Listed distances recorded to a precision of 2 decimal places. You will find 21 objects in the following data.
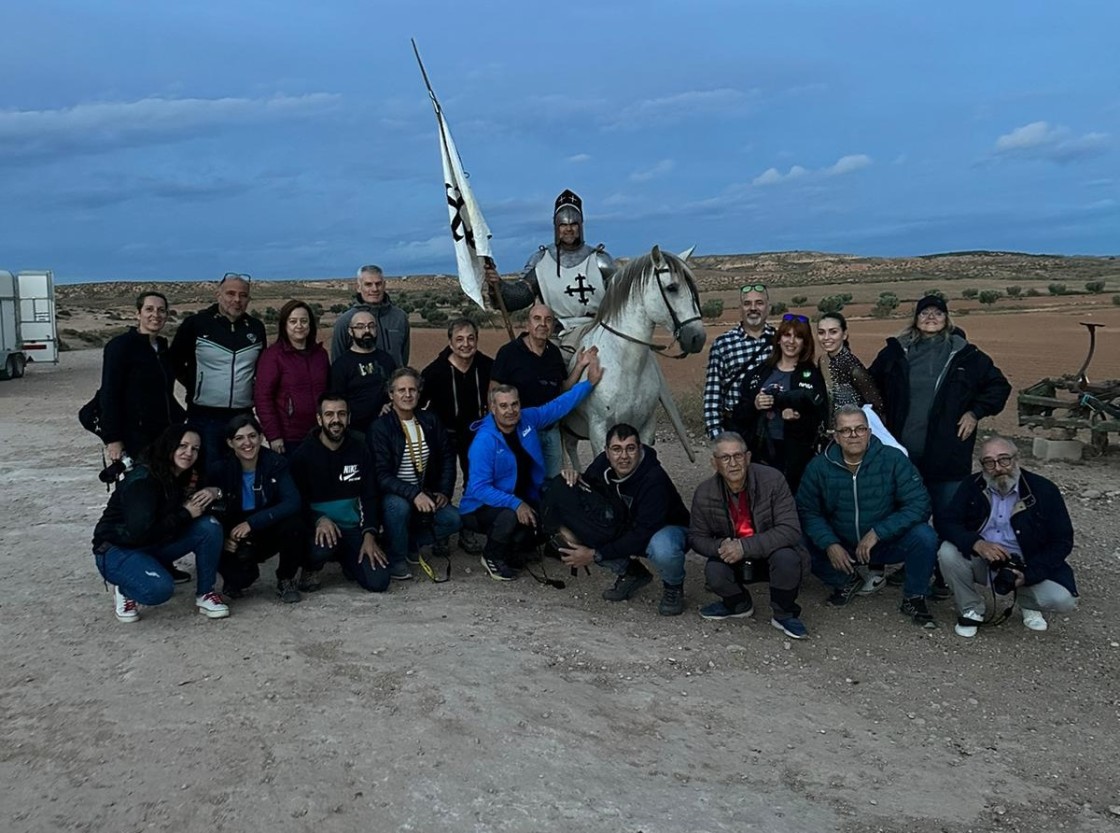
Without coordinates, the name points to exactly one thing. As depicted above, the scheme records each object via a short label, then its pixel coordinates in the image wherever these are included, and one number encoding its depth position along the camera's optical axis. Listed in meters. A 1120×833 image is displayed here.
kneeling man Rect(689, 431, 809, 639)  5.50
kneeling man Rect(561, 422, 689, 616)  5.84
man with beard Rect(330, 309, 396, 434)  6.79
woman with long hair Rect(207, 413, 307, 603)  5.92
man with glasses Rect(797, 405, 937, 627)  5.67
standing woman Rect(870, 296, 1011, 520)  6.10
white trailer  22.47
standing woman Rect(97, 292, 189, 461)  6.06
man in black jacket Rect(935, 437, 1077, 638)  5.43
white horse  6.65
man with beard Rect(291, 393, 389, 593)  6.20
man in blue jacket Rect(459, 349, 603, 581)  6.47
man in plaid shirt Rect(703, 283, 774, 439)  6.55
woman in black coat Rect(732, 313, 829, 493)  6.18
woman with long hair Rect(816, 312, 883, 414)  6.25
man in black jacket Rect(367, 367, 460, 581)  6.43
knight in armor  7.65
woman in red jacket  6.53
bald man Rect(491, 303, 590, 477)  6.88
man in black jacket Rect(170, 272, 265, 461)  6.54
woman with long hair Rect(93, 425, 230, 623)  5.53
